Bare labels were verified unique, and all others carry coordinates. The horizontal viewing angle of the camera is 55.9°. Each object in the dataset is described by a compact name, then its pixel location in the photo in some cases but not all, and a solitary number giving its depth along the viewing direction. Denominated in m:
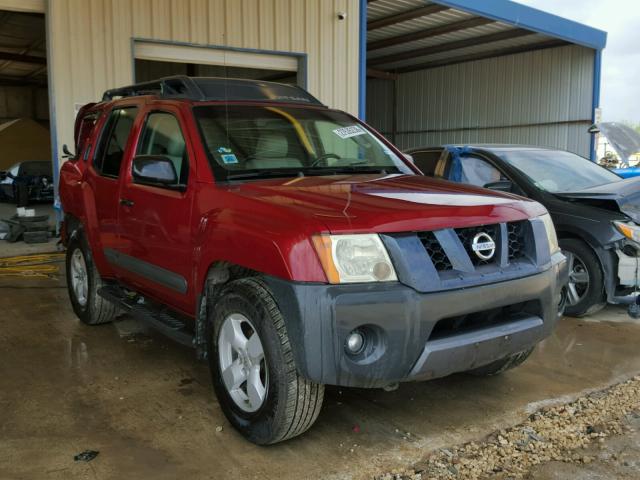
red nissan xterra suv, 2.65
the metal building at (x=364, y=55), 8.73
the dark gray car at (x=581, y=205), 5.16
